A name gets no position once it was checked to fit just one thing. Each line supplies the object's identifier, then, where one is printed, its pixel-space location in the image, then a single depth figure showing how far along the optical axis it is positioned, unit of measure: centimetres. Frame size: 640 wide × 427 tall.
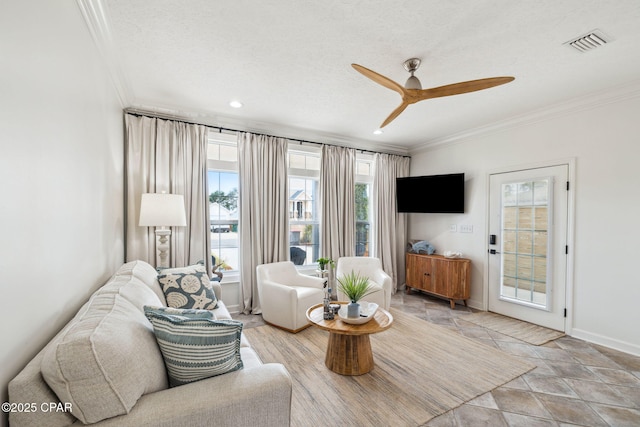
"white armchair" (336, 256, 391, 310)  398
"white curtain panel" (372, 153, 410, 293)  527
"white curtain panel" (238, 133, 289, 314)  402
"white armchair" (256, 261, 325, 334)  339
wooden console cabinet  438
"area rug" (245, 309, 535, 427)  204
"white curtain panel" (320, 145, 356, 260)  471
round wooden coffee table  248
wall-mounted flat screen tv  459
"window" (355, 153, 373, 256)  529
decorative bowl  253
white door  352
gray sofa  97
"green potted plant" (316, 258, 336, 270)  398
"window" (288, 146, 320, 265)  464
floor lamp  298
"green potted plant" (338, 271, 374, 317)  259
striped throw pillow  129
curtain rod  342
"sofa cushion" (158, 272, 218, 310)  252
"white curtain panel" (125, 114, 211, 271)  334
